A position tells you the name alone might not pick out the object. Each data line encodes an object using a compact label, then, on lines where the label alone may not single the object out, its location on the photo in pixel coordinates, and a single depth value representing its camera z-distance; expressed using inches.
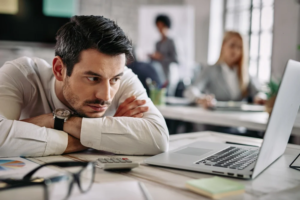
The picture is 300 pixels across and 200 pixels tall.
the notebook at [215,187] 28.9
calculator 36.5
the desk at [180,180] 30.2
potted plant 85.4
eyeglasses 24.5
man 45.3
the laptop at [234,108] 102.3
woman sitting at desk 143.6
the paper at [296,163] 42.1
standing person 232.4
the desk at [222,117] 83.5
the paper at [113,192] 26.6
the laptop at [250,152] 32.6
